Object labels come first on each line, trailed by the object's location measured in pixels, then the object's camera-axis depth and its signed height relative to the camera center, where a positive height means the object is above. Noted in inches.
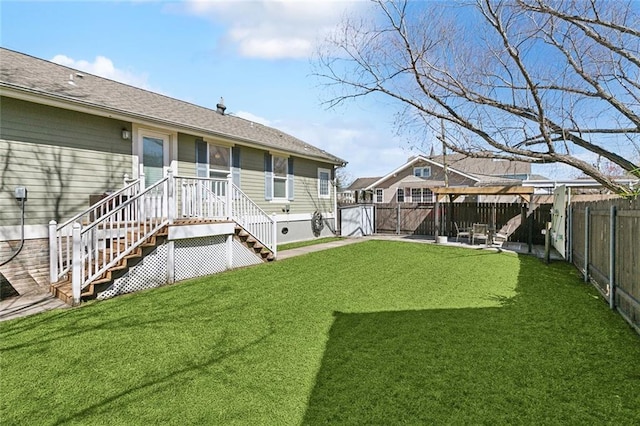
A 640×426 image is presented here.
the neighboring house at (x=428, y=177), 1024.9 +105.6
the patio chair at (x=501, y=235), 489.1 -36.7
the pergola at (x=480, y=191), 494.6 +28.7
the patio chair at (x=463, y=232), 552.7 -36.0
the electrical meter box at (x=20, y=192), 233.0 +13.1
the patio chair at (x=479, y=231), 508.1 -31.4
